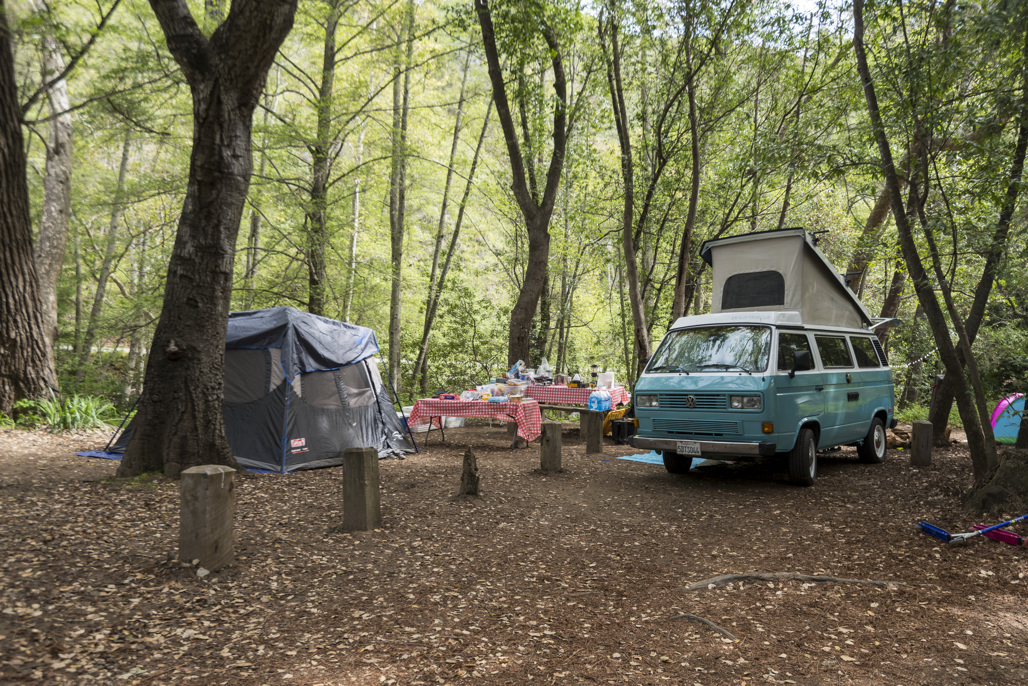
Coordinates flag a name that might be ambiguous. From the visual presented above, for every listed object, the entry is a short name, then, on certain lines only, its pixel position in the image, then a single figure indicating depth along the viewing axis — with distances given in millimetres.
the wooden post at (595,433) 10492
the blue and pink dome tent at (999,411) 10266
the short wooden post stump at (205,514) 4246
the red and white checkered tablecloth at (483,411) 10297
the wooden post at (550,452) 8547
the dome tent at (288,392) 8281
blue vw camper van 7086
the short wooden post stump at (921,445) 8391
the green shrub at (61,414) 9664
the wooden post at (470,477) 6887
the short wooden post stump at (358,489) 5555
